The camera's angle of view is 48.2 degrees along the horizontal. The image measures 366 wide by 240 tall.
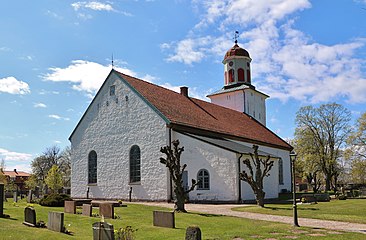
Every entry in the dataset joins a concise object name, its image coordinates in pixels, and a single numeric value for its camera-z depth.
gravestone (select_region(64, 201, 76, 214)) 19.64
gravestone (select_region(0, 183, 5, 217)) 16.94
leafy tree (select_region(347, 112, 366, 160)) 43.22
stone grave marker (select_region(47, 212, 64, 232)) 13.95
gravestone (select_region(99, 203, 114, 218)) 17.94
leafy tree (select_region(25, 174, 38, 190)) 69.57
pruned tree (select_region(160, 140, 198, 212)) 21.45
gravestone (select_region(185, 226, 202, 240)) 9.98
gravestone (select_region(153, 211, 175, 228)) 15.41
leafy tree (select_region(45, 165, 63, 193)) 54.04
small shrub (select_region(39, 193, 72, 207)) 22.86
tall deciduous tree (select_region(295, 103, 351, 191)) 49.34
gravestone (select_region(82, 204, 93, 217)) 18.70
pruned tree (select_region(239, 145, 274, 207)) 23.52
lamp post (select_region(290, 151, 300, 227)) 15.96
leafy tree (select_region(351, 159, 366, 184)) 42.94
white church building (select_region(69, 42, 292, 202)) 26.98
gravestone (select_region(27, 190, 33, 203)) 27.63
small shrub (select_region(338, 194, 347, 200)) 31.42
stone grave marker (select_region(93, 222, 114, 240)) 10.21
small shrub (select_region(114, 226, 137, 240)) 10.72
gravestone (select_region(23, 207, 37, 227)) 14.94
